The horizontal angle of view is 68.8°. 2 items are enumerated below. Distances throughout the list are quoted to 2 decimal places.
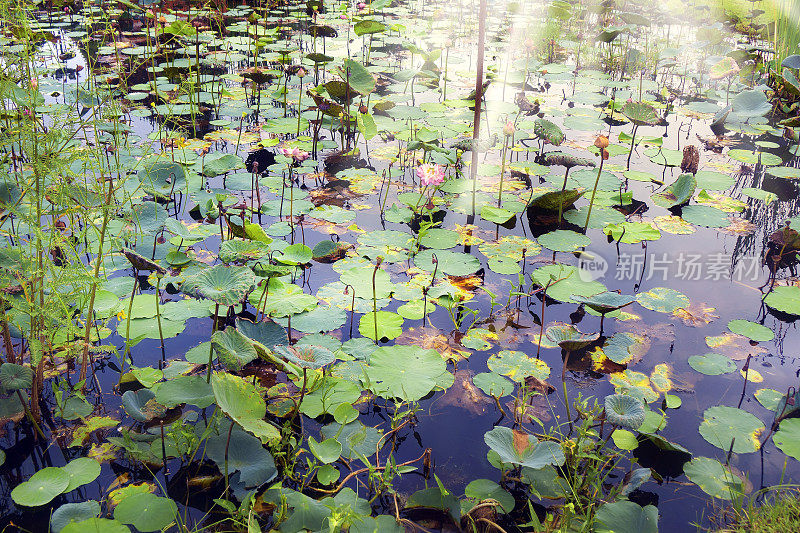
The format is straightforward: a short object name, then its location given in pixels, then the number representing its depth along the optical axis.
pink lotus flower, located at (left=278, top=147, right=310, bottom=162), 3.31
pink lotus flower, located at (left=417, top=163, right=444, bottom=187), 3.14
